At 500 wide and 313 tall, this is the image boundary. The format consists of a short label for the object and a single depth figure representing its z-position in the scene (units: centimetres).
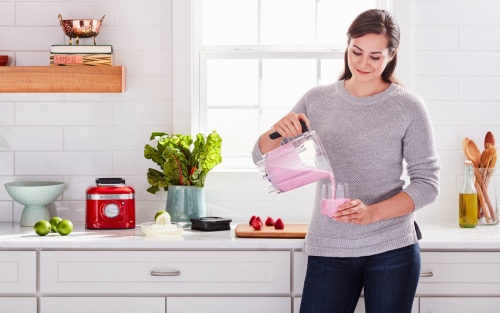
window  409
